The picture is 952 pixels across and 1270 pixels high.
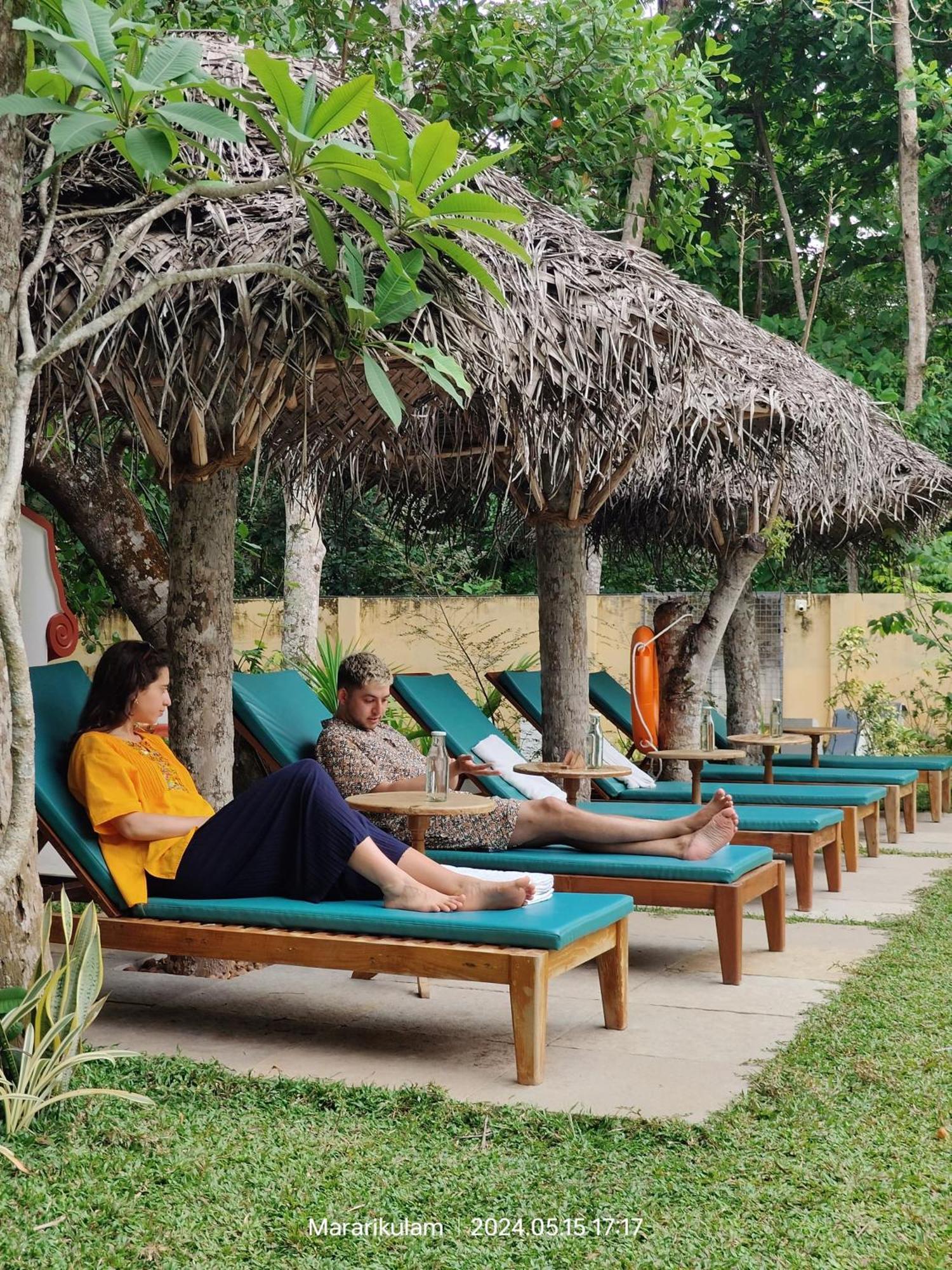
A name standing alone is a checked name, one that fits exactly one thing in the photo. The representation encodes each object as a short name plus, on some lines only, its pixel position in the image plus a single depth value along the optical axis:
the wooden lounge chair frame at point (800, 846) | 5.60
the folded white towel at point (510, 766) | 6.12
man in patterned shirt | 4.79
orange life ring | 8.20
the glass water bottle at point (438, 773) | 4.28
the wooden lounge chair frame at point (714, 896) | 4.54
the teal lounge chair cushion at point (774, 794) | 6.75
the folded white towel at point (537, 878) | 3.89
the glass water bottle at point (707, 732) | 6.85
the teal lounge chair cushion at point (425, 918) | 3.50
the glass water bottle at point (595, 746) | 5.98
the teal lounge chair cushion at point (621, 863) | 4.57
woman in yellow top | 3.84
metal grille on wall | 13.11
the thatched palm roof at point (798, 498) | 8.12
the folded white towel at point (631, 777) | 6.98
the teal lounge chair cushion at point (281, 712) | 5.20
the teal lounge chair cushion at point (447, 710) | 6.34
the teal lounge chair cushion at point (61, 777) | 3.94
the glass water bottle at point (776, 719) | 7.67
